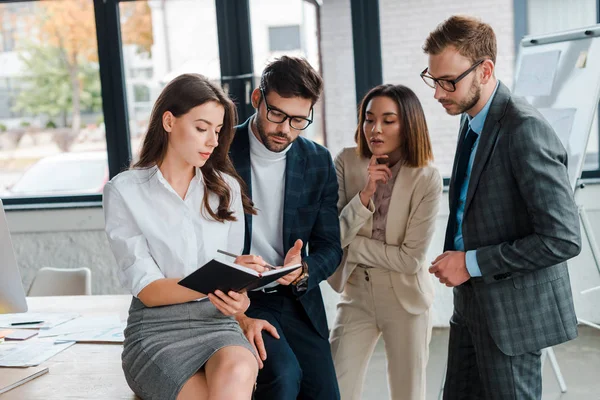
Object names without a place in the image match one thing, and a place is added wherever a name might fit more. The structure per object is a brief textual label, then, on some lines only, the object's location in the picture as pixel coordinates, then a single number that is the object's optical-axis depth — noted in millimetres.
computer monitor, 2191
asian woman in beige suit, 2719
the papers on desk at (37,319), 2656
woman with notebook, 1916
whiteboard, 3400
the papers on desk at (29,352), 2252
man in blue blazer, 2400
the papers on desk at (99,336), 2439
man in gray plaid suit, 2041
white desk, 1990
